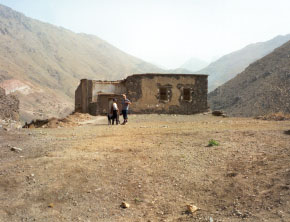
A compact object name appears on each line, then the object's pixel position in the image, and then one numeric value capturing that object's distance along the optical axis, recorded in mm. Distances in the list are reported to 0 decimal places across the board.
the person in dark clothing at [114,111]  14148
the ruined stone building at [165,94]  23641
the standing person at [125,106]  13884
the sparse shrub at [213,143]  7246
